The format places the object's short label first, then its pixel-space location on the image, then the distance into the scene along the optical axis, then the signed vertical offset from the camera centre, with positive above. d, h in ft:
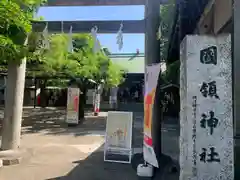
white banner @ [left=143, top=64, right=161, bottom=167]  19.92 -0.25
